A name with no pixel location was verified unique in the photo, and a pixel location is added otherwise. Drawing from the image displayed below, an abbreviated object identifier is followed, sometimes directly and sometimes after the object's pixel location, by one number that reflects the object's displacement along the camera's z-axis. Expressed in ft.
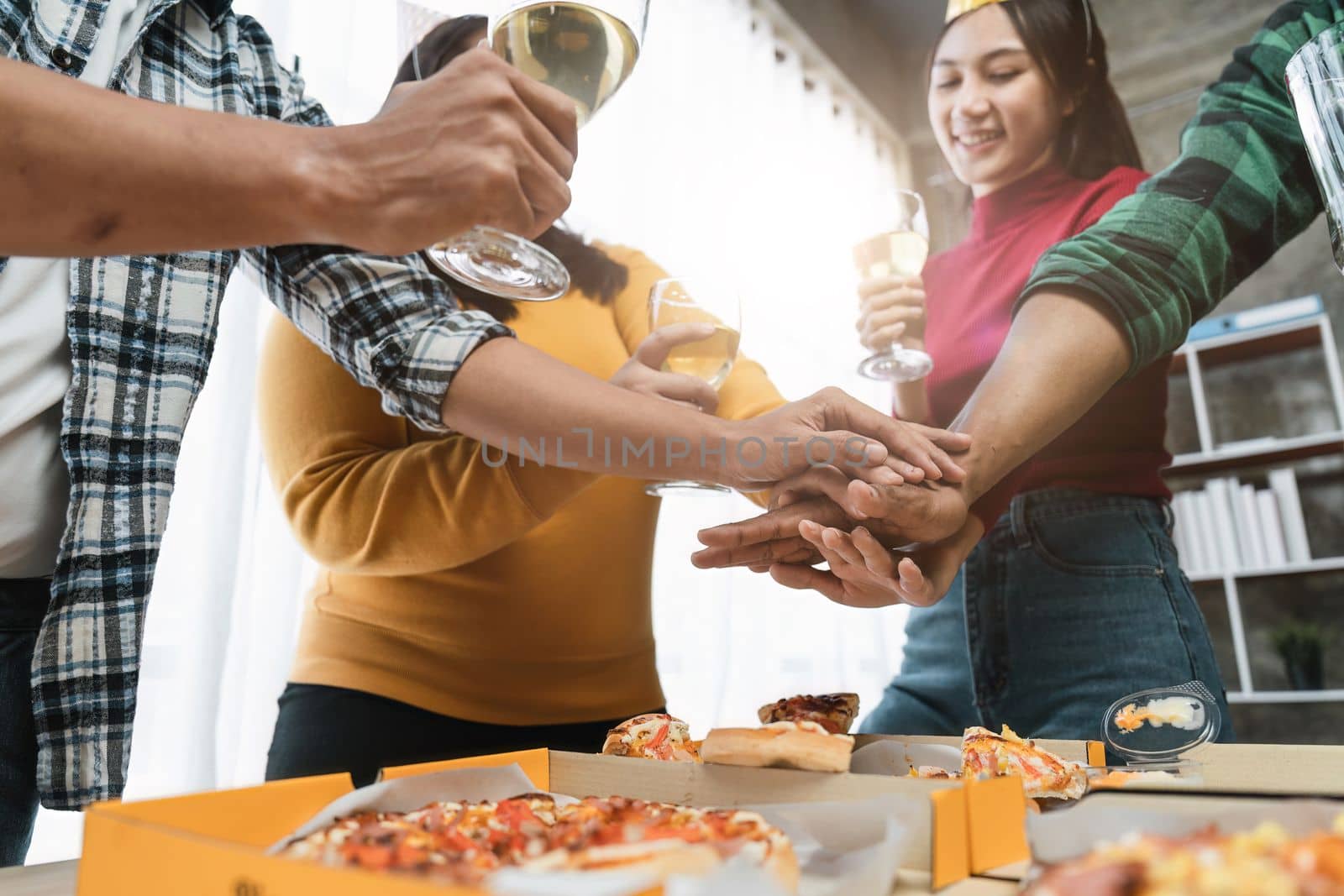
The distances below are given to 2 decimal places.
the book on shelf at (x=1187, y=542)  6.34
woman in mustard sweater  2.69
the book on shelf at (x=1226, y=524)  6.33
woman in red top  3.20
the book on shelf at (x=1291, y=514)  6.27
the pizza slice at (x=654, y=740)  1.86
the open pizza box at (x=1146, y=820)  0.99
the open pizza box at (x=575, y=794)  0.86
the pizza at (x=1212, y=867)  0.71
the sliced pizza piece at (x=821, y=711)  1.78
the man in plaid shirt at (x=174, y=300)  1.28
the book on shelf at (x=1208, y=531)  6.33
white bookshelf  6.06
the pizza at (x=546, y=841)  0.98
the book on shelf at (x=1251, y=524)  6.31
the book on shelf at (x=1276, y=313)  6.14
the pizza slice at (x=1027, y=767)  1.57
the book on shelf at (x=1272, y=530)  6.29
